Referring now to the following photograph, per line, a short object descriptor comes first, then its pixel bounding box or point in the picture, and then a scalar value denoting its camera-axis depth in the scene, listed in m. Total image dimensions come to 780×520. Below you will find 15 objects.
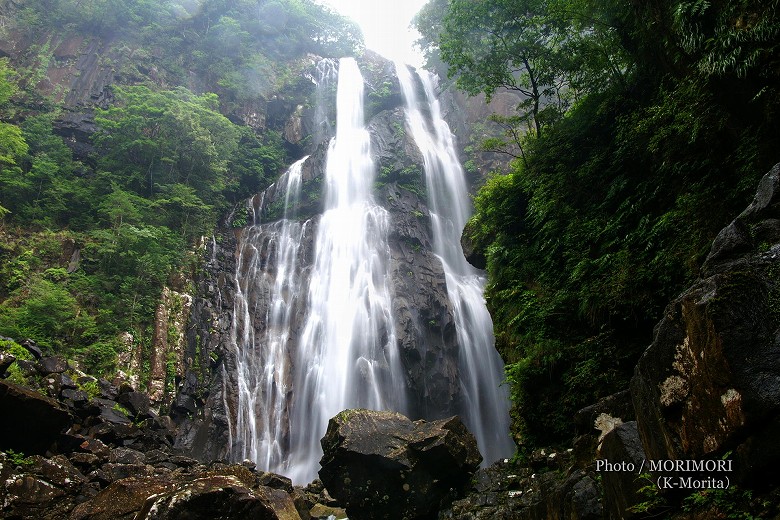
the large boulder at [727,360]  2.69
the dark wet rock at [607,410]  5.04
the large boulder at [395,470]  8.82
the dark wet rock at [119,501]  6.39
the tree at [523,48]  9.82
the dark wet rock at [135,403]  12.56
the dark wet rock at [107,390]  12.46
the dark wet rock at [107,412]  10.90
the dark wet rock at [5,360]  9.30
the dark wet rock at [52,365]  11.11
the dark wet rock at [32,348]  11.43
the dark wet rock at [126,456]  9.88
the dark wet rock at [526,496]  4.25
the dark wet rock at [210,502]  4.89
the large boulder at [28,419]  8.19
